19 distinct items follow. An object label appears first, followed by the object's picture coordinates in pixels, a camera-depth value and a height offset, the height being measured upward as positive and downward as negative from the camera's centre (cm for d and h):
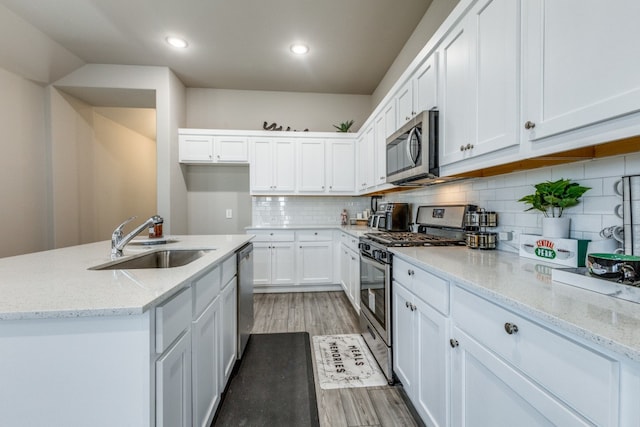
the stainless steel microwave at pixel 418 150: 176 +41
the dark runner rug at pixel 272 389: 154 -117
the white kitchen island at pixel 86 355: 76 -42
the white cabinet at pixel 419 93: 179 +87
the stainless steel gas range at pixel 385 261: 181 -38
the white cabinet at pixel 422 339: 121 -67
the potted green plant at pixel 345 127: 399 +123
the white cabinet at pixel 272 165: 385 +63
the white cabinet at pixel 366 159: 319 +64
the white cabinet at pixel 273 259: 369 -67
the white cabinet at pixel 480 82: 115 +63
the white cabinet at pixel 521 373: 59 -44
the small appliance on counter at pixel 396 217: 283 -8
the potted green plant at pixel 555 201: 117 +4
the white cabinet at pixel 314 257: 374 -65
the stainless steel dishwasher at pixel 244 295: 204 -69
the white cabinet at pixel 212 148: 379 +86
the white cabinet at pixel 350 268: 278 -66
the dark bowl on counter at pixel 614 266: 75 -16
